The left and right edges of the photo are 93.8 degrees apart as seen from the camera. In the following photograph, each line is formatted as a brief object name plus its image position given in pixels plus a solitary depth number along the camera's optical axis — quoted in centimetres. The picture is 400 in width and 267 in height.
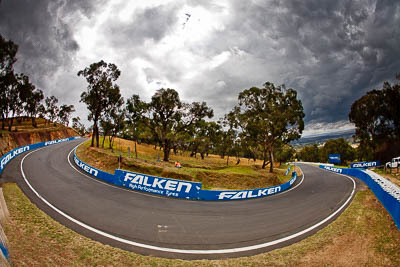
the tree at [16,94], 4256
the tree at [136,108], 3238
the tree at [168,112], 3162
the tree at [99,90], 3493
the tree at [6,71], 1946
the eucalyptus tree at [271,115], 3145
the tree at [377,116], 4231
